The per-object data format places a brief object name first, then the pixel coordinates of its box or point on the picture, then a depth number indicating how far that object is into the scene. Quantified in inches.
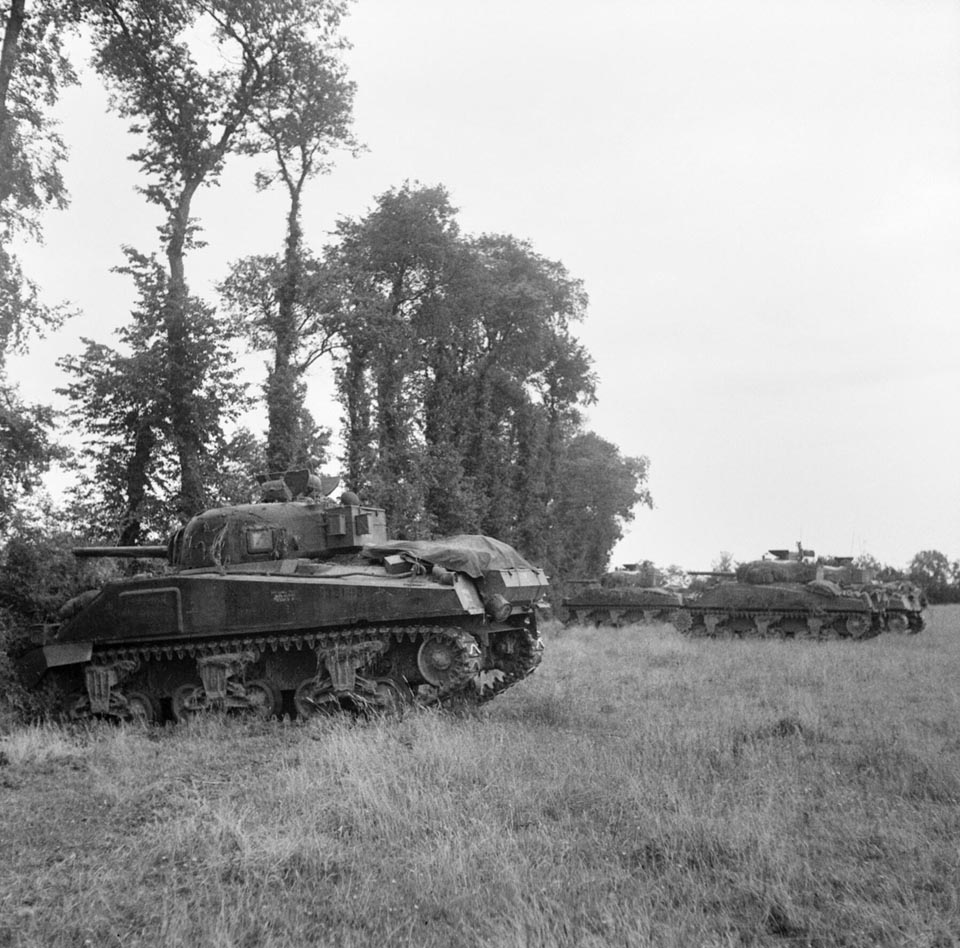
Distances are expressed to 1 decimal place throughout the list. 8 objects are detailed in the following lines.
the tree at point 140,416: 762.2
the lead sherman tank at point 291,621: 440.8
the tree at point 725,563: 1718.8
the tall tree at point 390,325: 1055.6
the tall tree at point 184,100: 778.8
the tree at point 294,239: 966.4
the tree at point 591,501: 1786.4
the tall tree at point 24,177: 597.0
